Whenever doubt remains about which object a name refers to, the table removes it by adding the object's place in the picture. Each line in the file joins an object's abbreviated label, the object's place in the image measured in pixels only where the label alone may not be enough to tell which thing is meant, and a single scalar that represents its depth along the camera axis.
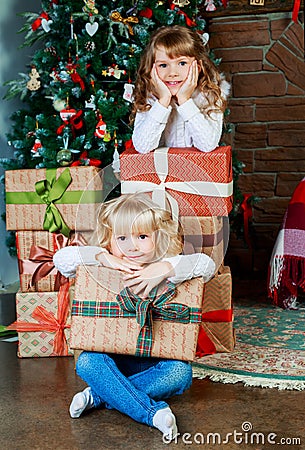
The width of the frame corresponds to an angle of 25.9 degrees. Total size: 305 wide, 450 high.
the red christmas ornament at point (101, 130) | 2.73
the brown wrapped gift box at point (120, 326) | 1.85
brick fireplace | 3.59
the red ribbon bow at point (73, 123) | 2.77
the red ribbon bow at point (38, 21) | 2.85
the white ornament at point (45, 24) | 2.83
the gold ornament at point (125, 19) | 2.76
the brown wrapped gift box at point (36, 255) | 2.36
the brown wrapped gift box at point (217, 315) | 2.29
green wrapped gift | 2.28
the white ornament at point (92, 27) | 2.74
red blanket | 2.95
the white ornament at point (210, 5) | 3.42
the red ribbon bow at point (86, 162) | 2.72
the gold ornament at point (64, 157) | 2.67
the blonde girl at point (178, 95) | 2.15
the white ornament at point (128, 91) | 2.73
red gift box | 2.08
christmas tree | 2.75
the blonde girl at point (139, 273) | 1.78
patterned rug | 2.13
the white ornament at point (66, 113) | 2.76
